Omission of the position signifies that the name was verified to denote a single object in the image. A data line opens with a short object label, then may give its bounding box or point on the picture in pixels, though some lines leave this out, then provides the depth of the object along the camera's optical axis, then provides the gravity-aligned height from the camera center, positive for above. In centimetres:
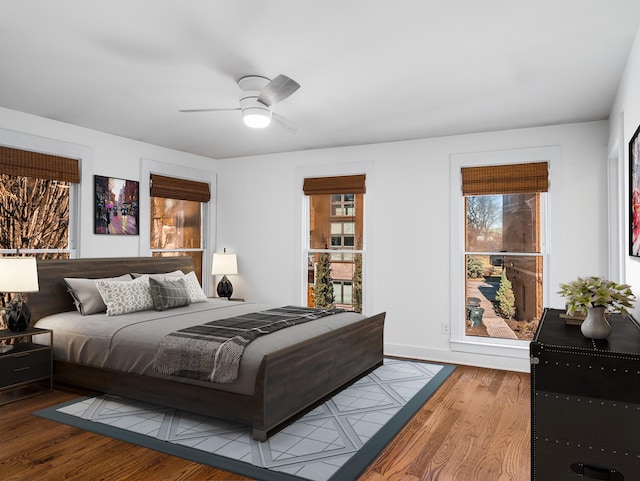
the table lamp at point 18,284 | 365 -33
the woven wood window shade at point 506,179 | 474 +67
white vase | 213 -38
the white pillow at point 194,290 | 498 -52
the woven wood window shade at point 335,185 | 566 +71
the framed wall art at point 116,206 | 501 +40
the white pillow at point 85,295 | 428 -50
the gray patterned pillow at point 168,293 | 448 -51
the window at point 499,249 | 483 -7
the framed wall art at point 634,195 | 268 +29
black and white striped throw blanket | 308 -73
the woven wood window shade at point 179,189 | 568 +69
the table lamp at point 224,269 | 611 -36
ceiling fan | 314 +101
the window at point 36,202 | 428 +38
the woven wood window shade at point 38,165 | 420 +73
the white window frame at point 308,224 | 561 +23
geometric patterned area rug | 267 -127
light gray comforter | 312 -72
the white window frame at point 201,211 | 552 +42
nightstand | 358 -100
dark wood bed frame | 302 -102
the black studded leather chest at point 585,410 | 185 -69
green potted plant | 214 -28
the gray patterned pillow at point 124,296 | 423 -50
